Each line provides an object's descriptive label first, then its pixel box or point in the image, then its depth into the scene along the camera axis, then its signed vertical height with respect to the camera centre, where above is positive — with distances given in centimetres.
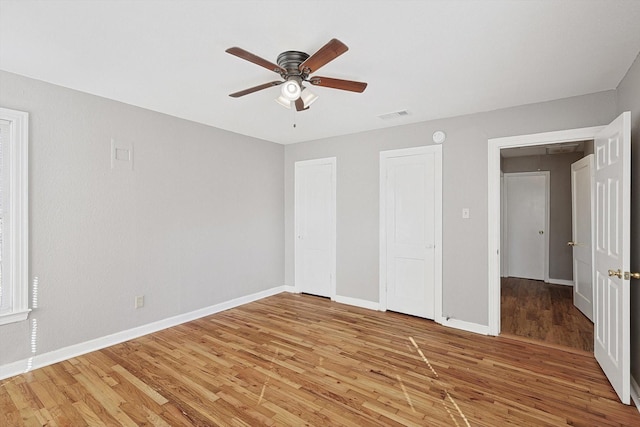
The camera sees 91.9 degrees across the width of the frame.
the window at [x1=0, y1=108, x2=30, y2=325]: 260 -2
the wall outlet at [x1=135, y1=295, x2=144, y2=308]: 350 -99
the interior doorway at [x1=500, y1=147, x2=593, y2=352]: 542 -21
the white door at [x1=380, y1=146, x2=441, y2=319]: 398 -20
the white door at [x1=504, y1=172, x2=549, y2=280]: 608 -20
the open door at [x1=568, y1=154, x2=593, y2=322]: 396 -29
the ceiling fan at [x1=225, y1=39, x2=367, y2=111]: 206 +98
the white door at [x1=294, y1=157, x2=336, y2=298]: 493 -20
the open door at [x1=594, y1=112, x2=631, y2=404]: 219 -29
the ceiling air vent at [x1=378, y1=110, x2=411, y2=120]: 367 +121
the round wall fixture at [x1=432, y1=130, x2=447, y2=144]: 387 +97
